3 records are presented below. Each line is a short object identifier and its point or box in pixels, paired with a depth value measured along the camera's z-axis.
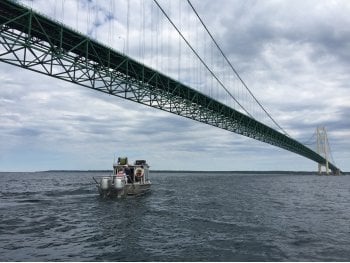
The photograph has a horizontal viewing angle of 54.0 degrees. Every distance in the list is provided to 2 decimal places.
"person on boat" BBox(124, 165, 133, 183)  38.23
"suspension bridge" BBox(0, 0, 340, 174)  28.73
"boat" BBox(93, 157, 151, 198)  33.78
